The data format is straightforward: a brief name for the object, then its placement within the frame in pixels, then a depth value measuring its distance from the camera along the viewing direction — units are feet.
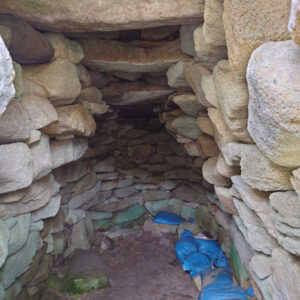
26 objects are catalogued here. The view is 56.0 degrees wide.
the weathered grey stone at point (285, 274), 3.74
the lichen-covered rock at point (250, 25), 3.07
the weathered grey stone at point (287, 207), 3.55
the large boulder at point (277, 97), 2.67
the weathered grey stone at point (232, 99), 4.36
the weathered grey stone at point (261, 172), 3.84
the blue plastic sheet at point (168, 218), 13.07
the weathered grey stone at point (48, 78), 6.10
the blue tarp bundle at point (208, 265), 7.51
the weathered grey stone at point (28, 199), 5.72
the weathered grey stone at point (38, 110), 5.81
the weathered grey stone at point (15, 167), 5.00
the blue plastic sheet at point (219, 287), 7.27
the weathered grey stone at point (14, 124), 4.92
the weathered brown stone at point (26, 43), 5.01
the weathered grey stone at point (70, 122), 6.75
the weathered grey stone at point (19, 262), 5.96
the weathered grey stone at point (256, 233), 4.78
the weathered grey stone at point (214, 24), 4.27
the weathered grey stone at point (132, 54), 6.97
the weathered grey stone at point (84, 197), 10.69
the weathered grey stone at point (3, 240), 5.07
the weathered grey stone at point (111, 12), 5.06
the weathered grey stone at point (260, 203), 4.43
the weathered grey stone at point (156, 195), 14.18
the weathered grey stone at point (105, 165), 13.03
